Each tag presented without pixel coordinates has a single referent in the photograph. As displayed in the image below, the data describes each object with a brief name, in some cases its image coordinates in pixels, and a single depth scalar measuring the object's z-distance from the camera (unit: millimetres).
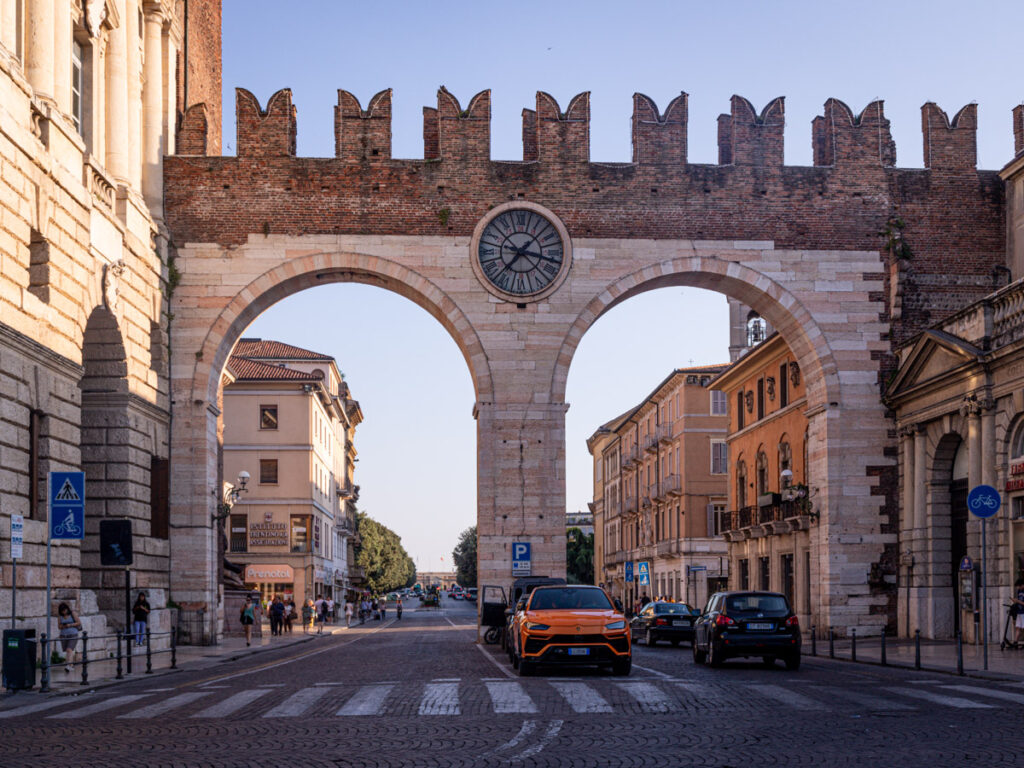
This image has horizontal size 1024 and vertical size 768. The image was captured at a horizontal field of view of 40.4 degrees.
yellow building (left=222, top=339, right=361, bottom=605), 70312
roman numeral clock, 34000
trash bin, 18453
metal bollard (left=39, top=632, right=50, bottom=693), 18609
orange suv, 20438
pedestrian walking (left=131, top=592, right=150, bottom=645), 28844
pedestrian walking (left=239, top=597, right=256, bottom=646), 38031
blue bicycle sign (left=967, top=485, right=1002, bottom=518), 21141
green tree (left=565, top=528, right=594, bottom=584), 121062
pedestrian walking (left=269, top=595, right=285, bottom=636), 50219
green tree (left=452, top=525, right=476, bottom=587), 155875
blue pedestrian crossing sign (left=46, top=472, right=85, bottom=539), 19547
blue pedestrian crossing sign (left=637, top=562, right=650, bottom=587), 51625
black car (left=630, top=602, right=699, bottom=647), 35438
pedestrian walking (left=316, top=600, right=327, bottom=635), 56225
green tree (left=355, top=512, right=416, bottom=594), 122625
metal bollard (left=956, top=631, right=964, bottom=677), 20431
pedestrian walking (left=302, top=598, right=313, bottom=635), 58312
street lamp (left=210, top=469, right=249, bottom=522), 38778
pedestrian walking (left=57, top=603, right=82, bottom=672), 22844
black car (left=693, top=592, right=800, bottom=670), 22641
